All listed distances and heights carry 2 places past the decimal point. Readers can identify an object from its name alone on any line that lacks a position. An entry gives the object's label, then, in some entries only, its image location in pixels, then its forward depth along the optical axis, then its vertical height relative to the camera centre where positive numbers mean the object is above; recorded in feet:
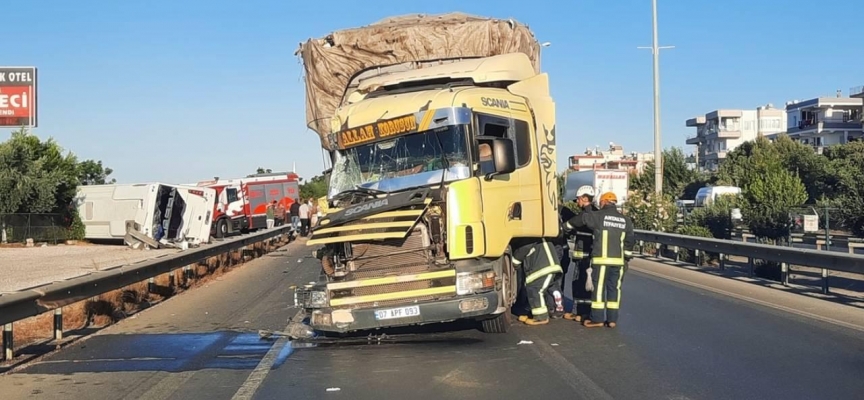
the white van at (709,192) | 138.62 +1.71
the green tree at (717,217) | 83.41 -1.52
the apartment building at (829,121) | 270.67 +25.03
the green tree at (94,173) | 211.25 +9.83
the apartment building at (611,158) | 331.16 +20.01
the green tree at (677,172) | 226.79 +8.12
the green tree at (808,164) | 176.35 +8.47
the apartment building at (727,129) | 350.64 +30.24
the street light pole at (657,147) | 106.83 +6.94
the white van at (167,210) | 91.89 -0.01
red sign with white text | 132.26 +17.53
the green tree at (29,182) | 111.14 +3.89
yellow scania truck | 29.01 +0.45
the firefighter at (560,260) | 37.17 -2.66
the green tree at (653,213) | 89.92 -1.04
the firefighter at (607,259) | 32.89 -2.13
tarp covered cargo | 39.34 +7.27
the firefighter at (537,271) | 34.12 -2.60
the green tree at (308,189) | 226.38 +5.32
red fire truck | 132.16 +1.55
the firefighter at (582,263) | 35.35 -2.45
